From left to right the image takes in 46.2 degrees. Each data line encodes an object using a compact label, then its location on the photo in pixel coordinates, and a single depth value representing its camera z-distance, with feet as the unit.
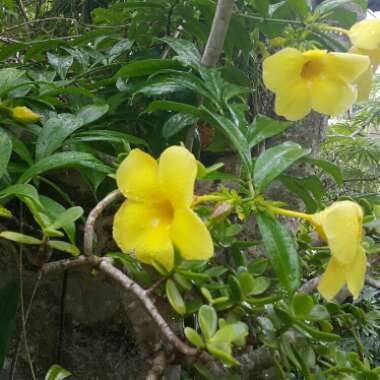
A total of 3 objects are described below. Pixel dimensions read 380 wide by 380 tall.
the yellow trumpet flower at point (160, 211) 1.37
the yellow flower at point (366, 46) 2.21
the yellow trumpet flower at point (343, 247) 1.42
